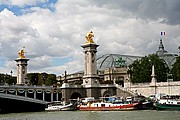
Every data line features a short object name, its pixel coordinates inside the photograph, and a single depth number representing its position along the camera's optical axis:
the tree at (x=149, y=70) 96.19
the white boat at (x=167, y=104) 65.81
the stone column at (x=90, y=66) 90.00
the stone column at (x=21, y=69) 105.88
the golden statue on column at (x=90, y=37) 91.31
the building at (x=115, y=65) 129.00
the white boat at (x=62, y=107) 76.62
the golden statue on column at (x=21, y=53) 106.31
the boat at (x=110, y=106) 70.25
